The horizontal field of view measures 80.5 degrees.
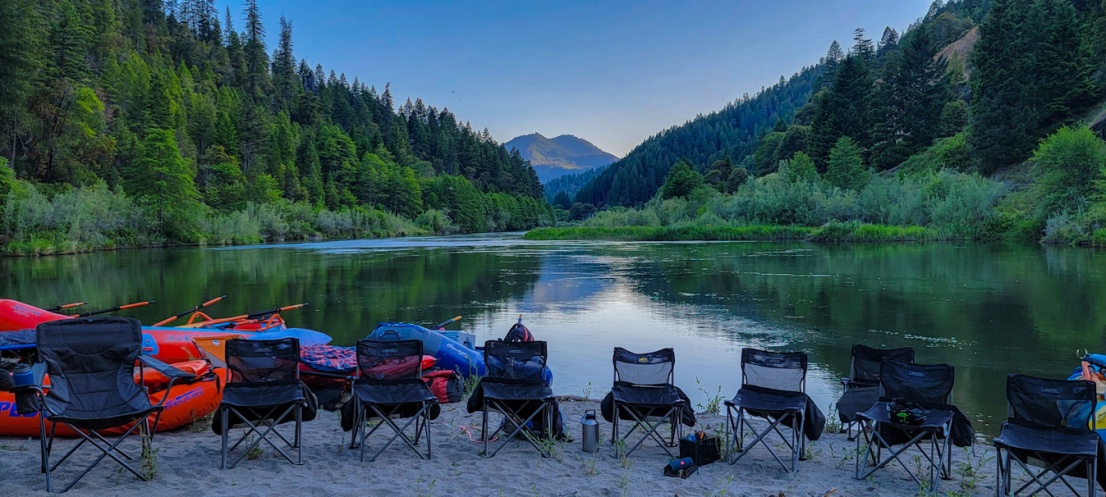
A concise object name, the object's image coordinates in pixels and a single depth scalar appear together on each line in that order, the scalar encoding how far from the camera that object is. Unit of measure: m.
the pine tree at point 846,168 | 56.13
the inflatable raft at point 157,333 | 7.35
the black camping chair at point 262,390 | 4.70
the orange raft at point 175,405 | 5.22
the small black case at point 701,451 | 4.91
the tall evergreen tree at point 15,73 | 45.25
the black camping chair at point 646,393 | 5.11
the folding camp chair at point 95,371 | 4.52
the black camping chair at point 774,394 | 4.86
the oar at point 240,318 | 9.20
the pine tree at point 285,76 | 108.32
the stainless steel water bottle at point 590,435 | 5.21
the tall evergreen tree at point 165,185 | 46.53
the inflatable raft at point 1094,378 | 4.18
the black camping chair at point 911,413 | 4.41
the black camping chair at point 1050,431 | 3.87
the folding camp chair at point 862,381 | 5.23
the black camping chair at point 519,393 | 5.16
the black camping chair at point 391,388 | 4.97
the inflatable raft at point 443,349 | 7.88
